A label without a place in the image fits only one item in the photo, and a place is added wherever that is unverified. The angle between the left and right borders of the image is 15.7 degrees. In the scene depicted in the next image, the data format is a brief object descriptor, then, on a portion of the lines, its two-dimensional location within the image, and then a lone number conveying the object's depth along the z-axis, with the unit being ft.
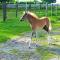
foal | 28.53
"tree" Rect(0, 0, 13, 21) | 58.48
